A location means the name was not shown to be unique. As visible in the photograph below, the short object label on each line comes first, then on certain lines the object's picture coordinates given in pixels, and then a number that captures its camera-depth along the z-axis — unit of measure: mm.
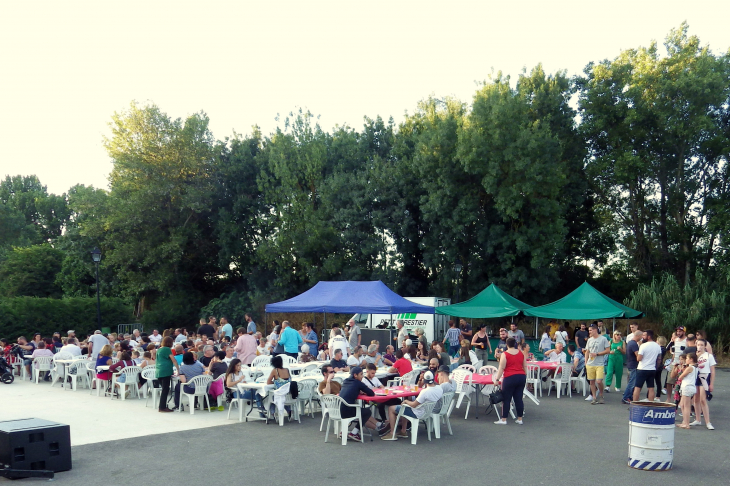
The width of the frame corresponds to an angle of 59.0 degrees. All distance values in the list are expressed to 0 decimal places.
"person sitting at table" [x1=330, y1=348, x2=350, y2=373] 12663
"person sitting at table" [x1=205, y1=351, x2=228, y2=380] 12312
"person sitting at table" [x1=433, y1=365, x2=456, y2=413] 9727
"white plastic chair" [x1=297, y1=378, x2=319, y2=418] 11109
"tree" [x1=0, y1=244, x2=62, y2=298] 38812
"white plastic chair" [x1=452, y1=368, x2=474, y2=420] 11680
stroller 16375
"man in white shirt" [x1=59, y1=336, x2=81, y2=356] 15906
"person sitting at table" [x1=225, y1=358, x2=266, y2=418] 11062
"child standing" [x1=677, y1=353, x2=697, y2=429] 9688
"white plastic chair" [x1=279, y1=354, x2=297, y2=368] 13562
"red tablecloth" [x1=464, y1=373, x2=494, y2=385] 11383
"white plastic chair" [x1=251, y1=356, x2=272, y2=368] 14062
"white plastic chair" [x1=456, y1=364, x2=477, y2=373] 12837
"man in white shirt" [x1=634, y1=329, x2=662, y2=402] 11486
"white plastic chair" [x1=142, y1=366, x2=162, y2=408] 12578
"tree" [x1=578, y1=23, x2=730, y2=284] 27188
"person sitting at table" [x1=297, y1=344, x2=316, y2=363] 14977
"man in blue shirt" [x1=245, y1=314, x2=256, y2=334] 18894
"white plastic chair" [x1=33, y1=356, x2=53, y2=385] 16516
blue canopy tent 16750
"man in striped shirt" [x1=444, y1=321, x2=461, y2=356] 17344
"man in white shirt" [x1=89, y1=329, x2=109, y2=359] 15742
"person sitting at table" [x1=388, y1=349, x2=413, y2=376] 12234
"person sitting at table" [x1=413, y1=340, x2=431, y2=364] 14367
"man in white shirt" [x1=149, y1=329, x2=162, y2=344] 19859
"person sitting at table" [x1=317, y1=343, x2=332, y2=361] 15243
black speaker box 7199
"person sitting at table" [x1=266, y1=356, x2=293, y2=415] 10875
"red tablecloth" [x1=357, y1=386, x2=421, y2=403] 9562
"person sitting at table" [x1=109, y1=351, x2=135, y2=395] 13673
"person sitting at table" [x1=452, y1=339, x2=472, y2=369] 14039
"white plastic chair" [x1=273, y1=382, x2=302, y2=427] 10633
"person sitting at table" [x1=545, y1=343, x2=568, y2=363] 14578
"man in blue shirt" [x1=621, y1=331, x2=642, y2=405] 12539
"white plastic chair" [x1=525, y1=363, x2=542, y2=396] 13736
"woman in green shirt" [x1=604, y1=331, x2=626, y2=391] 14494
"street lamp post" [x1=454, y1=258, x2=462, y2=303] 24547
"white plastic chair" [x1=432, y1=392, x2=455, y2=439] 9719
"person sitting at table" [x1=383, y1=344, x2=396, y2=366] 14336
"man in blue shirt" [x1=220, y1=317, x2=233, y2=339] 18453
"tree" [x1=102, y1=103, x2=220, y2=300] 32969
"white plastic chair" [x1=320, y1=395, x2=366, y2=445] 9305
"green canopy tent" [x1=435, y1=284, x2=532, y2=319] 19672
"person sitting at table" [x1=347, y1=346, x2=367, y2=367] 12576
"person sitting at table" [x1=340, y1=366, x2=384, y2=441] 9398
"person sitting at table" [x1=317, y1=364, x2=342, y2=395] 10078
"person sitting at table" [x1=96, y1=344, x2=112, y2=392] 13891
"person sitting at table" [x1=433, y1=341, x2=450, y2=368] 13023
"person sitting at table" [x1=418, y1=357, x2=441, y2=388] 11011
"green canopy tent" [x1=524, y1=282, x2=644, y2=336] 18016
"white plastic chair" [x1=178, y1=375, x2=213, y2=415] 11812
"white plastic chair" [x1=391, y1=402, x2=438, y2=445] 9359
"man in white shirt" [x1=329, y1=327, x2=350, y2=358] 14609
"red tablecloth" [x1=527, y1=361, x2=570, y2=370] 13845
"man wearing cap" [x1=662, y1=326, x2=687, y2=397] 12000
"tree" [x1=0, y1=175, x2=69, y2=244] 65625
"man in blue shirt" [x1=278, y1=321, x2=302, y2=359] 16255
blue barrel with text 7637
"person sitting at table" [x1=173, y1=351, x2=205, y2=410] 11820
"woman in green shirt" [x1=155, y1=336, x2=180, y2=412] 11945
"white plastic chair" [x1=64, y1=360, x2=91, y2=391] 15203
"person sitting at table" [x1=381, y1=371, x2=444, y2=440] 9359
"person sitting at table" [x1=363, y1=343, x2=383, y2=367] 13424
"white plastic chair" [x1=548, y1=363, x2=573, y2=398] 13906
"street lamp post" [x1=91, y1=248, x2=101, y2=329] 22828
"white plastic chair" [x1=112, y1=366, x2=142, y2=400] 13477
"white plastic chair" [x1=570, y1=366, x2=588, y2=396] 14198
